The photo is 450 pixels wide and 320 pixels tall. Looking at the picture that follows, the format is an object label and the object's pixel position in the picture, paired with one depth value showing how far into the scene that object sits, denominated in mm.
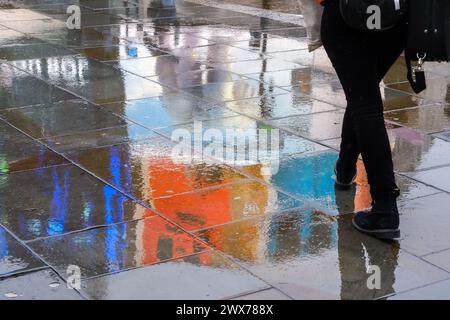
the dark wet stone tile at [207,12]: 18481
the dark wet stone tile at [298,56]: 13960
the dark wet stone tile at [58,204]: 7388
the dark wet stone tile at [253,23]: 17210
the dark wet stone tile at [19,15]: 17510
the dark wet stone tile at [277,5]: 19728
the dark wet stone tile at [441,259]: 6716
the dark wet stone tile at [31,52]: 13924
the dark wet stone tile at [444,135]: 9984
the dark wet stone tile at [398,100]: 11375
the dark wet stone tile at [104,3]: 19527
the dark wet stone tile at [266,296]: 6116
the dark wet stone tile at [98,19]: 17198
